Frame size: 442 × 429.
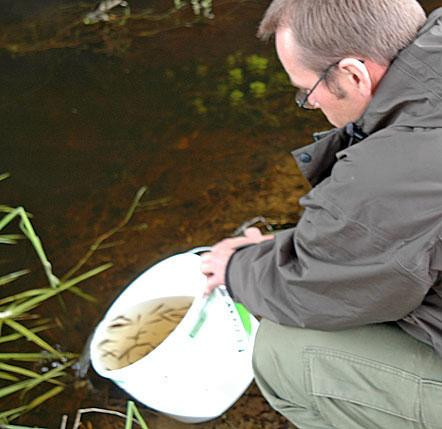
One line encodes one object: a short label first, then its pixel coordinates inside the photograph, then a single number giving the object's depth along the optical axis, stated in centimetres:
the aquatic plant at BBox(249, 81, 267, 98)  293
